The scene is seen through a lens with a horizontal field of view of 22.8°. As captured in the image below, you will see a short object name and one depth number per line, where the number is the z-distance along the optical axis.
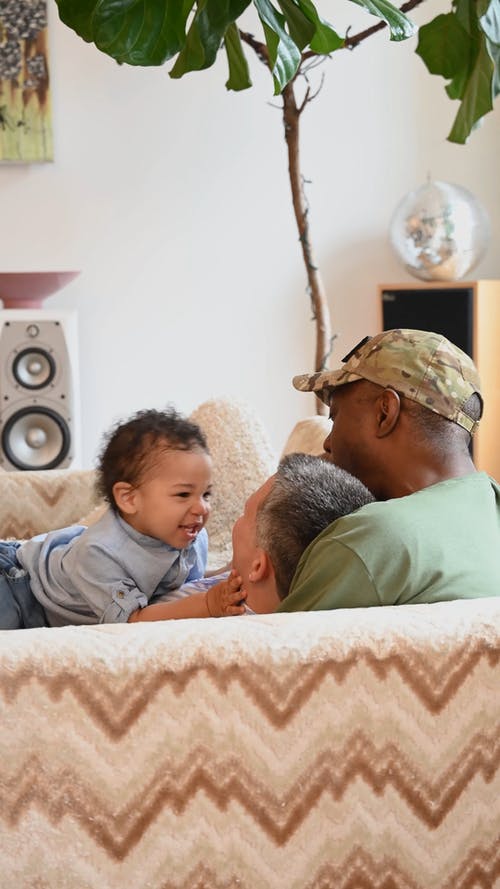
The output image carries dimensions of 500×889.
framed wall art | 4.62
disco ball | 4.31
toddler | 1.94
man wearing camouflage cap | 1.29
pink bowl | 4.40
